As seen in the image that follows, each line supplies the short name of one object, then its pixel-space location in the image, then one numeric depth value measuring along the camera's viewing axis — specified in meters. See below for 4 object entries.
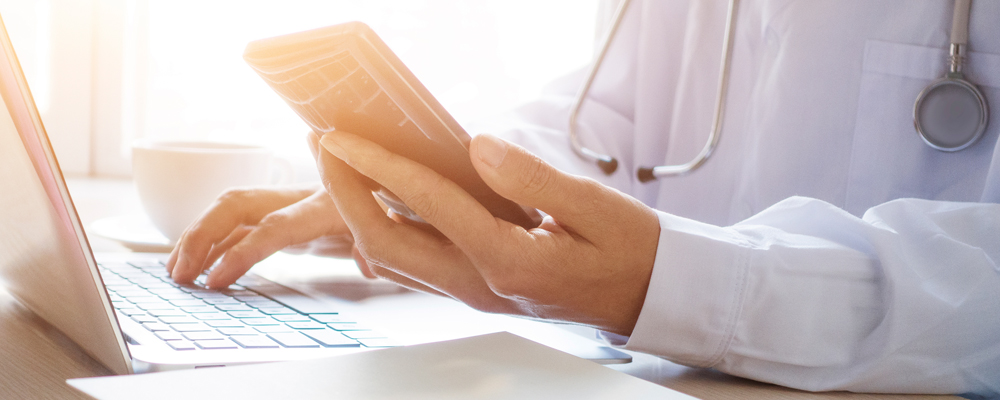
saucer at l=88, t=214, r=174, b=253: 0.78
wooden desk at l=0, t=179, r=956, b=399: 0.36
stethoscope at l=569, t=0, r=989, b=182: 0.65
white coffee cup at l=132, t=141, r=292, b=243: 0.80
